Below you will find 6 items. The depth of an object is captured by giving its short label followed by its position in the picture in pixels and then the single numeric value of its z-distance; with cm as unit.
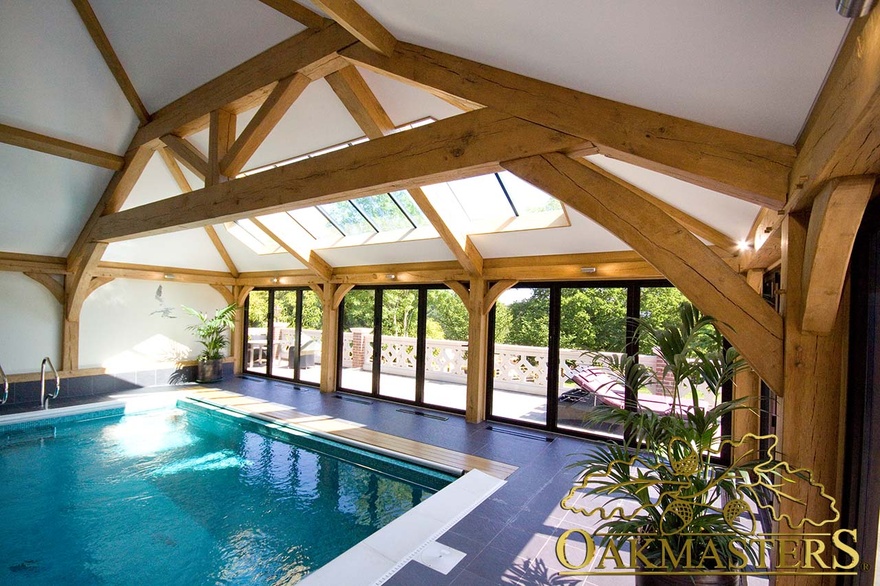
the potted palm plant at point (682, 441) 170
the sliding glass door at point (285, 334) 963
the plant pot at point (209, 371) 938
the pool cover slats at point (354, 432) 468
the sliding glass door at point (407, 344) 757
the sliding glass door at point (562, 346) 556
